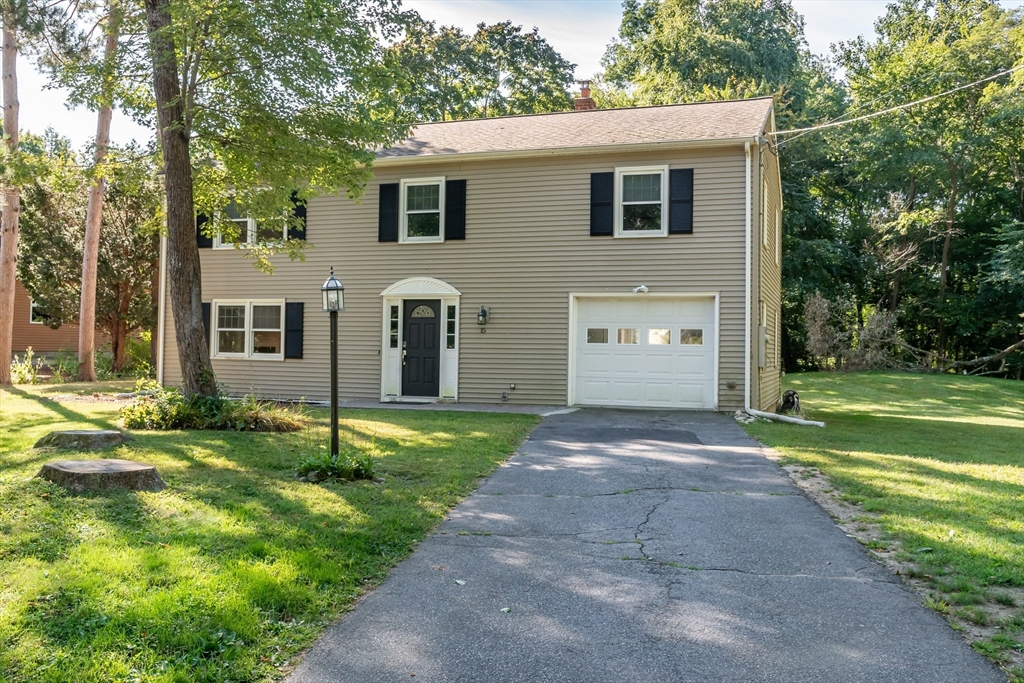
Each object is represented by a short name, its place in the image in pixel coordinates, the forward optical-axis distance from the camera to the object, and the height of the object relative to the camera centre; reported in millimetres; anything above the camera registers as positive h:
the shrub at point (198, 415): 9297 -861
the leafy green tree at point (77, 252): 19406 +2534
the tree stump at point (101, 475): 5453 -971
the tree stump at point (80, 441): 7203 -935
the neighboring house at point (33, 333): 26234 +474
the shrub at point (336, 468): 6344 -1033
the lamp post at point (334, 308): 6434 +360
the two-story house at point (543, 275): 12805 +1430
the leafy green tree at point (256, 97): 9414 +3598
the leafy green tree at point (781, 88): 25891 +11147
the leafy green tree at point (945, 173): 26047 +6963
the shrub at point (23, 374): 17516 -675
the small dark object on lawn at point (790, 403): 14258 -963
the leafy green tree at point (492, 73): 26797 +10758
